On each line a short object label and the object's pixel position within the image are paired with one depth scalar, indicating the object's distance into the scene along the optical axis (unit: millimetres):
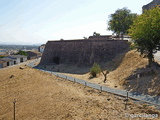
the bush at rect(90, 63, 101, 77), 24781
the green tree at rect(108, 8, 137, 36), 40344
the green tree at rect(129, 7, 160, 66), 17922
